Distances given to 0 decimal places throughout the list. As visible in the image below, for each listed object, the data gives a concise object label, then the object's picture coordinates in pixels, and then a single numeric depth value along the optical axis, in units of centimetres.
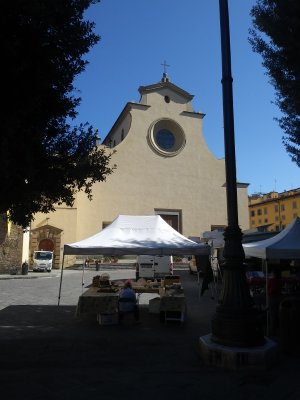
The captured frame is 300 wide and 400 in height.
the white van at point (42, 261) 3153
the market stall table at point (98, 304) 924
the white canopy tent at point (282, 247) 795
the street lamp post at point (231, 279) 581
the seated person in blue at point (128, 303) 936
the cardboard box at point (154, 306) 1080
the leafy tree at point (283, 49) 821
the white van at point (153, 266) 2162
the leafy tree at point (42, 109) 530
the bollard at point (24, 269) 2884
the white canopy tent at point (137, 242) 1054
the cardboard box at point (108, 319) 930
